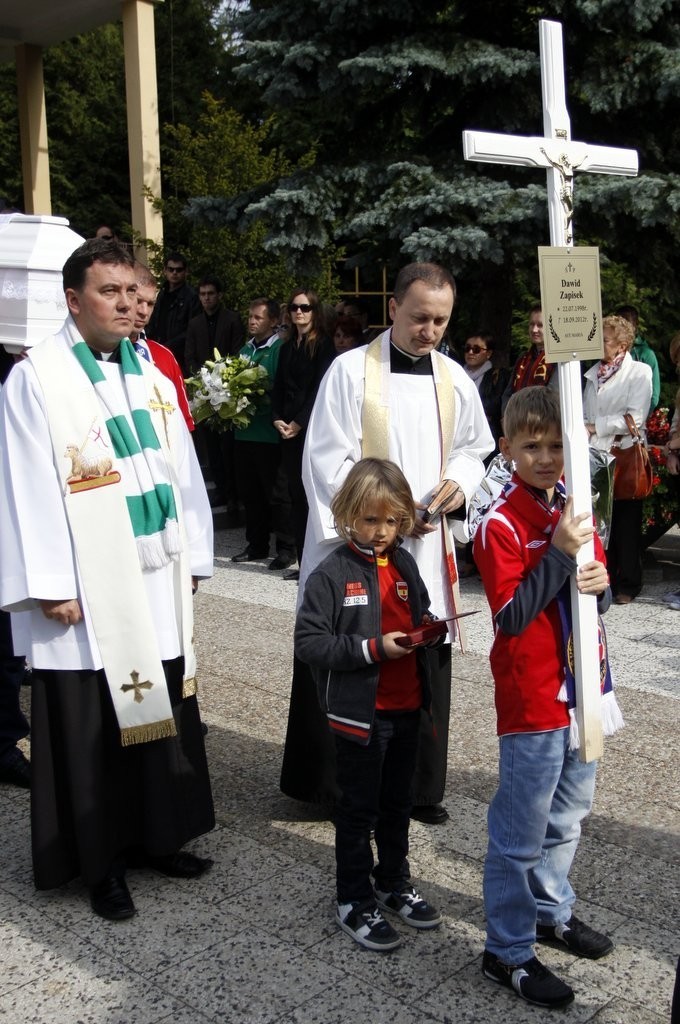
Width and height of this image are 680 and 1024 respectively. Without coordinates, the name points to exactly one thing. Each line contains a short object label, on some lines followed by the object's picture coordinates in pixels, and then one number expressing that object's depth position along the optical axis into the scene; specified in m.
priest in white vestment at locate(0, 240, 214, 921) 3.61
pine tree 8.69
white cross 3.02
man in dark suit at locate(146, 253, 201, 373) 11.27
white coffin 4.46
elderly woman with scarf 7.45
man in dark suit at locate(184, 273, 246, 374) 10.64
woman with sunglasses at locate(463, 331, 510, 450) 8.21
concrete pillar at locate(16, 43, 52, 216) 16.23
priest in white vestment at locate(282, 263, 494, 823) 4.11
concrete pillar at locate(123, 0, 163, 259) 13.45
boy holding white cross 3.05
